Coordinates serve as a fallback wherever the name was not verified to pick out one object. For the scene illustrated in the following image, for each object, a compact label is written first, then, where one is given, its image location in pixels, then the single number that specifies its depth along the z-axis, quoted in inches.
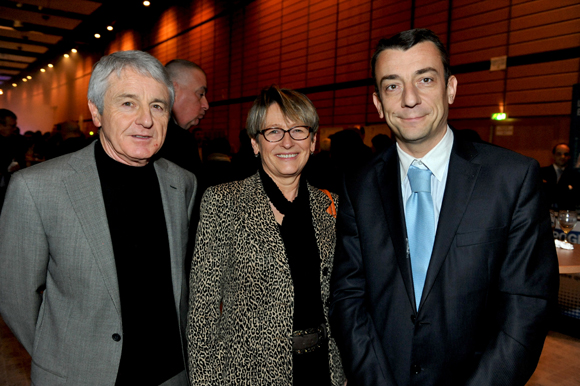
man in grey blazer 51.6
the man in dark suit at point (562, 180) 211.6
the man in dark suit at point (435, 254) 47.7
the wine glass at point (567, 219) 120.0
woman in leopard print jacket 59.8
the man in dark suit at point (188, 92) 111.7
